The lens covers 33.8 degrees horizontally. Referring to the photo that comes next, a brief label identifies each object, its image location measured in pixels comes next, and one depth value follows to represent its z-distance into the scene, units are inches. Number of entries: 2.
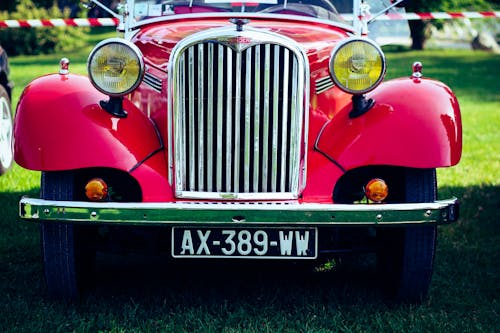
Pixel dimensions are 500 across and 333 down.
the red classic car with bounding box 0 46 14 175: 288.4
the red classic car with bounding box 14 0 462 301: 146.4
